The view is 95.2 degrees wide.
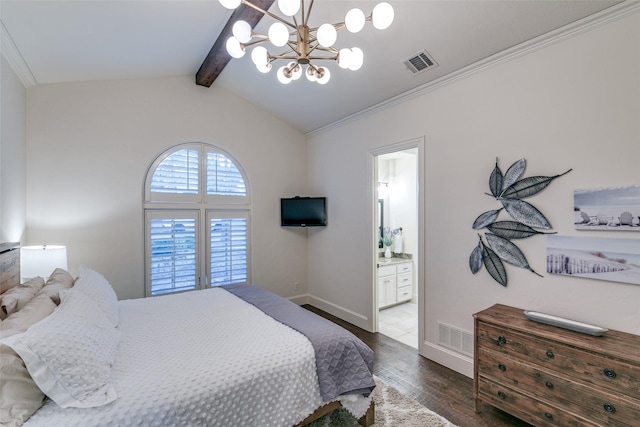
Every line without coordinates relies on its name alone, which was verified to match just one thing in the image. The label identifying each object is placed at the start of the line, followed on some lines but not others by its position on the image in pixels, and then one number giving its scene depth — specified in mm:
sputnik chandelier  1629
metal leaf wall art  2270
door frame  3078
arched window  3701
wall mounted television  4375
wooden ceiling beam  2447
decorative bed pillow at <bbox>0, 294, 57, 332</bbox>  1460
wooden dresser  1614
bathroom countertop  4535
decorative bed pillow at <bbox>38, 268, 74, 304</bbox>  1947
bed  1282
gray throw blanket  1838
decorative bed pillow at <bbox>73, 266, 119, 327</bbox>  2020
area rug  2078
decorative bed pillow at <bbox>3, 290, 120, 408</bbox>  1274
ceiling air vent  2662
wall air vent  2684
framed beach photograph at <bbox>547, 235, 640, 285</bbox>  1845
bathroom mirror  5230
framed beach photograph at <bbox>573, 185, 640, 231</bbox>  1835
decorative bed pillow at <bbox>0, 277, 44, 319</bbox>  1659
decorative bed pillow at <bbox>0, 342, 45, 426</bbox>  1195
